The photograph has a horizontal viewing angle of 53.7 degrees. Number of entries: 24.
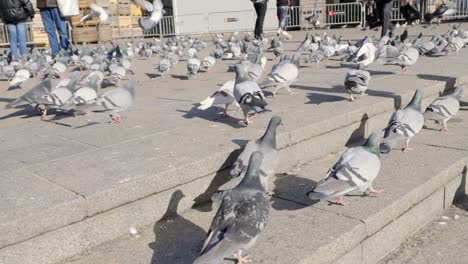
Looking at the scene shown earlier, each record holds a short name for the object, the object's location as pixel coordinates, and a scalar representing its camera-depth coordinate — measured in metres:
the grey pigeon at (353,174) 2.95
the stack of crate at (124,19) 22.38
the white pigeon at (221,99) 4.68
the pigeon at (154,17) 11.29
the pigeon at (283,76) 5.73
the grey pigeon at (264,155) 3.20
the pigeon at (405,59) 7.18
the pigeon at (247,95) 4.14
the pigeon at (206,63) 8.62
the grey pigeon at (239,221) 2.25
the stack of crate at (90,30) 20.44
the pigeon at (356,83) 5.13
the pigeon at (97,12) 12.12
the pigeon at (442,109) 4.89
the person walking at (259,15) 14.21
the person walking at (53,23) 11.54
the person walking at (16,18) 11.13
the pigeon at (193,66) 8.09
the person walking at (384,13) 11.56
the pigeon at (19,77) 8.03
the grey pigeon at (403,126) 4.09
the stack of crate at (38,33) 21.80
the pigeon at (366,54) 7.37
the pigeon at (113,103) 4.72
